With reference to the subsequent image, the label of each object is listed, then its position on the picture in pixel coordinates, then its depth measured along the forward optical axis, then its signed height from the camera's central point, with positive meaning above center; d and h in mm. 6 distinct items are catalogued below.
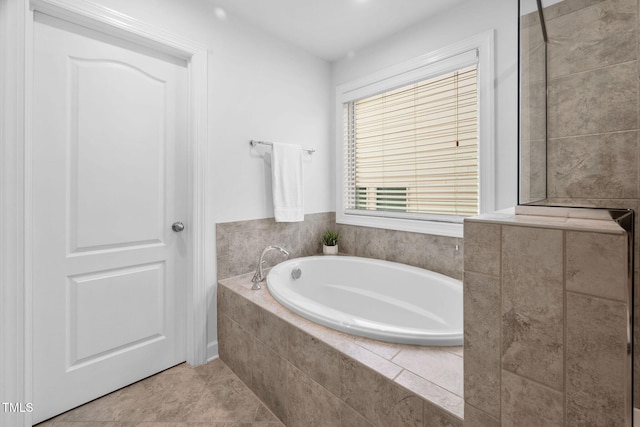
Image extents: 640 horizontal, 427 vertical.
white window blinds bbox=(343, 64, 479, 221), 1920 +511
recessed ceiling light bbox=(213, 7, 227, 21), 1897 +1366
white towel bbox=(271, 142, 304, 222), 2168 +247
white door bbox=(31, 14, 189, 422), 1396 -8
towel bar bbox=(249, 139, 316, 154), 2082 +532
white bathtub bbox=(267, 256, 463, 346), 1175 -506
